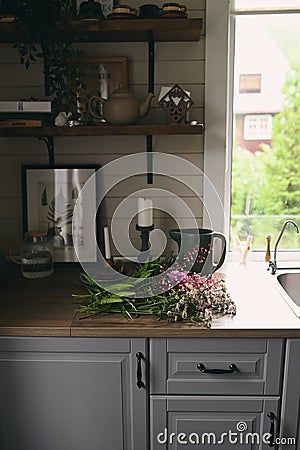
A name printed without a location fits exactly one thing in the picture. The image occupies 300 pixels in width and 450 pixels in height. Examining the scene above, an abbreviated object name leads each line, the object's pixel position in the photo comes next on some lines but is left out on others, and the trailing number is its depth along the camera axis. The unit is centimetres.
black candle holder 214
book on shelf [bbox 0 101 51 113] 196
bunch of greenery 172
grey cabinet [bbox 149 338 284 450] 167
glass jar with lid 210
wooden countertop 163
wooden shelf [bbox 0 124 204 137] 195
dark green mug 196
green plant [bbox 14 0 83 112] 189
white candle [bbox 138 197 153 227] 214
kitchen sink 213
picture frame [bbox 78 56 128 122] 210
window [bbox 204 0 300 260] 212
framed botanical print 221
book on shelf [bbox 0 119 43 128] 197
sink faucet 214
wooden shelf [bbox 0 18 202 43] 188
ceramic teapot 195
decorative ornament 198
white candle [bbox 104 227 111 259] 212
